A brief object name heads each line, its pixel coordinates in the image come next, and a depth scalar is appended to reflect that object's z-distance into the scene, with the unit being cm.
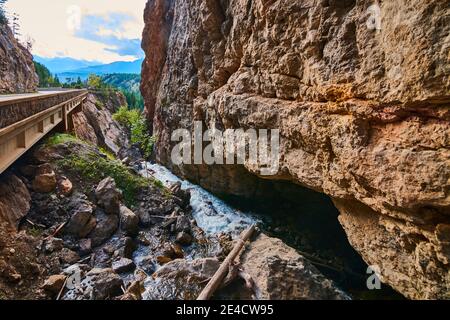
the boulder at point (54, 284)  845
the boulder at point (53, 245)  1002
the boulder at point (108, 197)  1285
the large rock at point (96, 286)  796
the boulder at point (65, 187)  1287
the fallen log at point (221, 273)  698
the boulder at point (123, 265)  1020
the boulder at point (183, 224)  1351
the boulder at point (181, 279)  755
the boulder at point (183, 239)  1285
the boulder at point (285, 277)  677
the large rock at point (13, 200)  998
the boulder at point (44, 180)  1231
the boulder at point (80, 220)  1141
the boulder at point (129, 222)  1252
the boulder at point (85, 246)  1080
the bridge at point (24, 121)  907
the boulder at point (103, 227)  1157
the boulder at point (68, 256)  999
